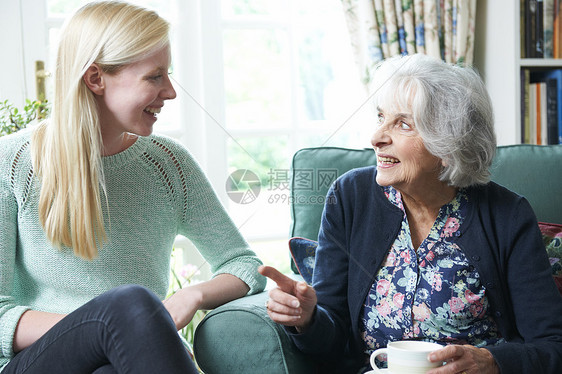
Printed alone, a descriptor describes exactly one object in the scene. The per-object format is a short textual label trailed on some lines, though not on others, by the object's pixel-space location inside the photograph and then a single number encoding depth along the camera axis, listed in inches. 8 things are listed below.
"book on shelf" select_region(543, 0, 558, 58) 96.6
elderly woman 49.3
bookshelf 95.1
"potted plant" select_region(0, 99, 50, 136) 68.2
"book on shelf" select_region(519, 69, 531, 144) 96.6
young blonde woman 49.2
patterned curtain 93.0
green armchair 48.2
